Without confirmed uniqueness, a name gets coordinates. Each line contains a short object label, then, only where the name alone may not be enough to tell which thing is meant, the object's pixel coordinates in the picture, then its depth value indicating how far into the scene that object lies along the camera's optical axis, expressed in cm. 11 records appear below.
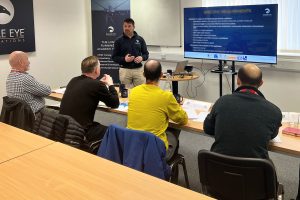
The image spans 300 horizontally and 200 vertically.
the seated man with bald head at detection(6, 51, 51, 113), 350
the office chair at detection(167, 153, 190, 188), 281
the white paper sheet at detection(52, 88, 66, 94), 408
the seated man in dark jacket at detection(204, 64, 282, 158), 210
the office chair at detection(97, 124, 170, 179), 224
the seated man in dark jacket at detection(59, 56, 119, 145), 314
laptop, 545
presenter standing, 532
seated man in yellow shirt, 271
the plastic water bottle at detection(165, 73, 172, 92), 631
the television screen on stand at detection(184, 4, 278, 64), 470
